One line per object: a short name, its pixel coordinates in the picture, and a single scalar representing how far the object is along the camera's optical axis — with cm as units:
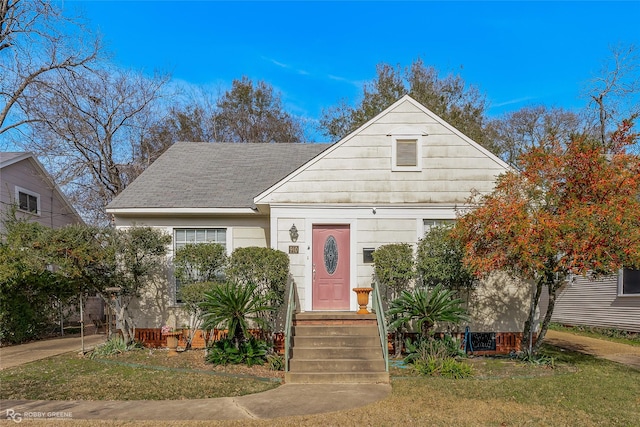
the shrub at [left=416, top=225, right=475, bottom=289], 873
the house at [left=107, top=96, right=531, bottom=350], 973
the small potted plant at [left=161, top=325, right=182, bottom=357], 900
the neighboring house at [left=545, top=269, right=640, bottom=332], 1295
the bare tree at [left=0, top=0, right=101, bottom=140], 1333
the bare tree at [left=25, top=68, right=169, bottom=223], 1827
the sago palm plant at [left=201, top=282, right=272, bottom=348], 802
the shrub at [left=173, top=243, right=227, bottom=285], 907
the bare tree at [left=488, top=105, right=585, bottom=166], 2662
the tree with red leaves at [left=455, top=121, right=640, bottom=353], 713
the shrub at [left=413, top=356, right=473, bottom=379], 741
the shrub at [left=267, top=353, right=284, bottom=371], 790
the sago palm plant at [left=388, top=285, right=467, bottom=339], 827
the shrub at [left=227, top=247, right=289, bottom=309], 859
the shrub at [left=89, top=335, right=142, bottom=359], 891
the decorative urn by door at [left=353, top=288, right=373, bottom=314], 901
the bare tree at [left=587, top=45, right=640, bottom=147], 2191
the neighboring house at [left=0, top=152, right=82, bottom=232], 1576
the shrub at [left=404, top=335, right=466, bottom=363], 820
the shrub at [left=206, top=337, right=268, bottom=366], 820
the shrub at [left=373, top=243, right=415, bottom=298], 877
